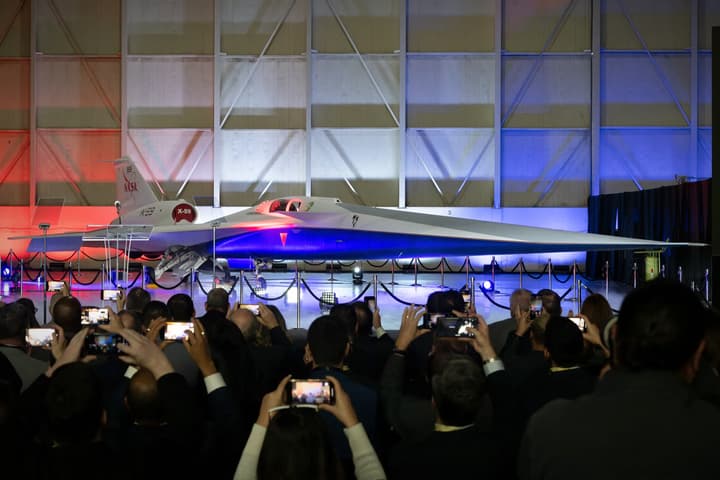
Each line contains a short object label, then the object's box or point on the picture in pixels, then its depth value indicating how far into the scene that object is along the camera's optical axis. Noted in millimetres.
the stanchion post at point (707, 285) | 13777
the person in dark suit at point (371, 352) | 4879
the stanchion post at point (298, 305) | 10078
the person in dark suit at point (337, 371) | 3227
